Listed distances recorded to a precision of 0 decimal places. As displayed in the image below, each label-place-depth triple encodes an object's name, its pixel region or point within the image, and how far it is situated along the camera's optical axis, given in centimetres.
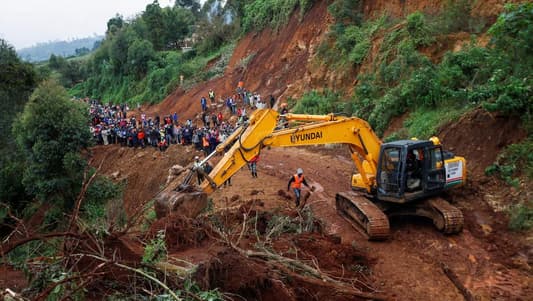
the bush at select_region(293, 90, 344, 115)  2248
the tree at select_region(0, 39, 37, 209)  2320
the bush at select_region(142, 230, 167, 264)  545
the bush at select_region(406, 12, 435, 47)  1850
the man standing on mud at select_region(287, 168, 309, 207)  1197
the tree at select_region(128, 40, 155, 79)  5716
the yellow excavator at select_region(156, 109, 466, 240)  920
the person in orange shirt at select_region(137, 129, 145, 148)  2743
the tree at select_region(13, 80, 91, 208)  2047
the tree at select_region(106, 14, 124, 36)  8366
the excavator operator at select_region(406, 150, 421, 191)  987
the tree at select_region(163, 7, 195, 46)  6456
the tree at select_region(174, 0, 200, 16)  8175
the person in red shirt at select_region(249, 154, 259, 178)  1691
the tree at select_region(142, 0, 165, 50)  6397
